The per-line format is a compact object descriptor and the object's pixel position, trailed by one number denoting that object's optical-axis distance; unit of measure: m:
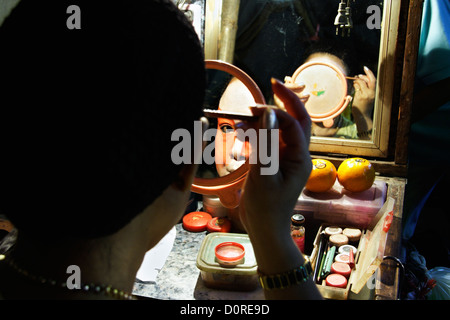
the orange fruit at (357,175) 1.66
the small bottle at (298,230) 1.53
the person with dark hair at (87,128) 0.52
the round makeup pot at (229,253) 1.33
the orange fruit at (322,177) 1.67
